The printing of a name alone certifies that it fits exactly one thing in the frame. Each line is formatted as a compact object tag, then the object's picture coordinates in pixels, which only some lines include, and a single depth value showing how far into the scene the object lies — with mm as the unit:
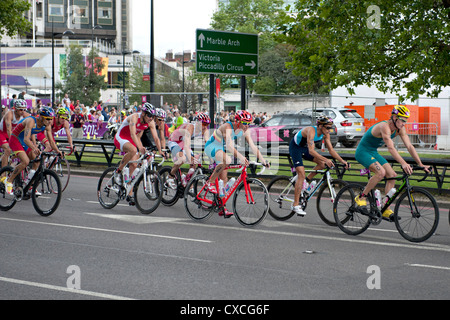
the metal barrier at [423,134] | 29195
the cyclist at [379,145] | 9312
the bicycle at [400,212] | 8966
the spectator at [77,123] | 27438
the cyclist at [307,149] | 10656
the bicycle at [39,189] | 11156
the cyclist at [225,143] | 10259
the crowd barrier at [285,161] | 13778
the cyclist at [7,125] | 14133
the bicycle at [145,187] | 11531
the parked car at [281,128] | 29031
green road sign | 17406
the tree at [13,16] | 25766
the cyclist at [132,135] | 11617
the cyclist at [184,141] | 12094
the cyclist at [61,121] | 13820
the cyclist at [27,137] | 11727
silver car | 29312
